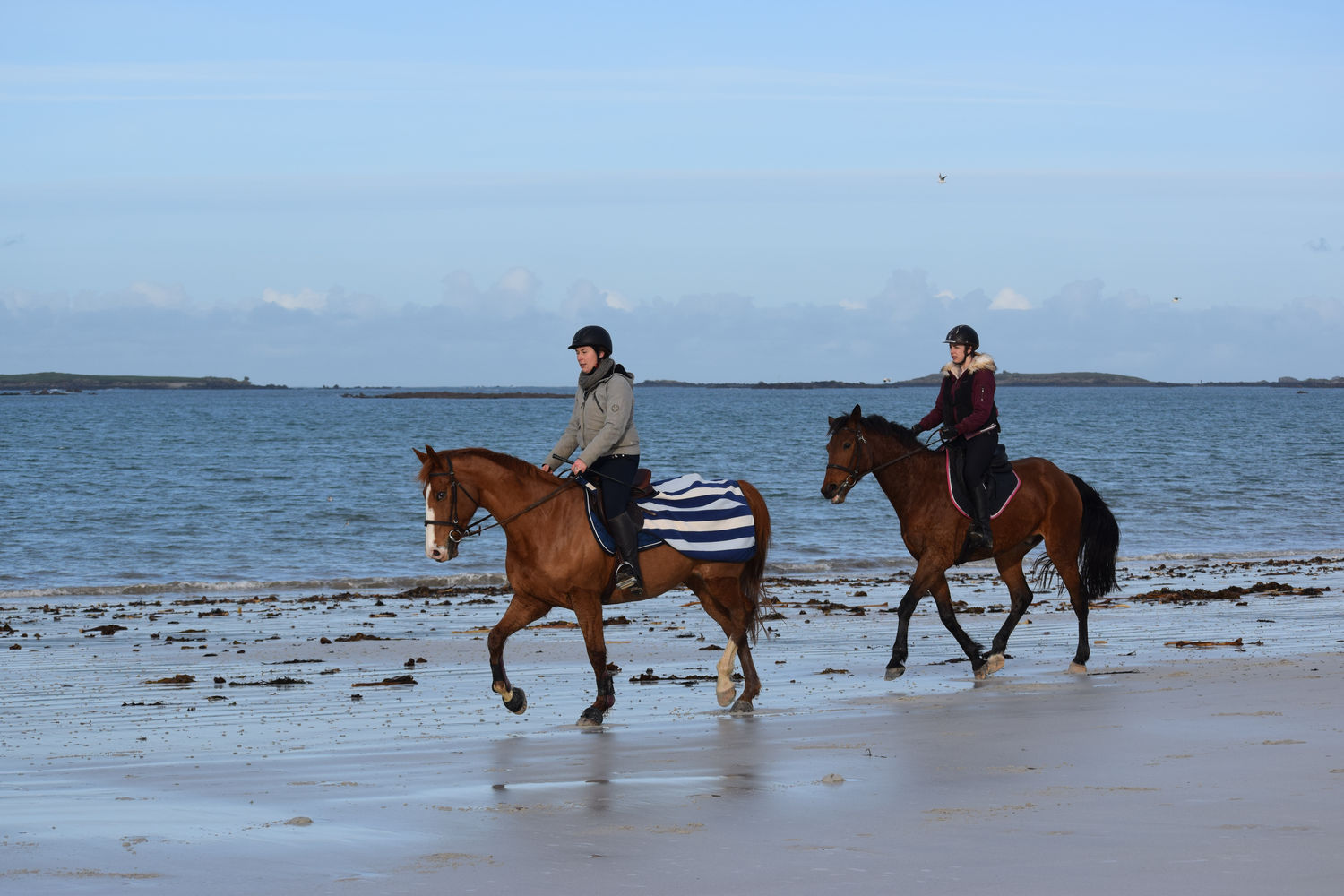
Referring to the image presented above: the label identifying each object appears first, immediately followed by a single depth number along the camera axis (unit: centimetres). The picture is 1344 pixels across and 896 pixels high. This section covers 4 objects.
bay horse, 2181
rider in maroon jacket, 2202
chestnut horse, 1792
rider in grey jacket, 1830
